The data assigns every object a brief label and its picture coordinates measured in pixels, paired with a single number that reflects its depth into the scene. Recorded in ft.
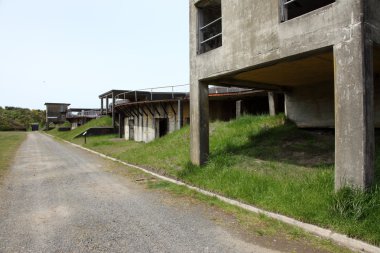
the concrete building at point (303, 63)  17.89
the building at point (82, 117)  172.04
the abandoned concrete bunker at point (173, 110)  59.93
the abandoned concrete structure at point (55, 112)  265.34
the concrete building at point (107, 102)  114.32
